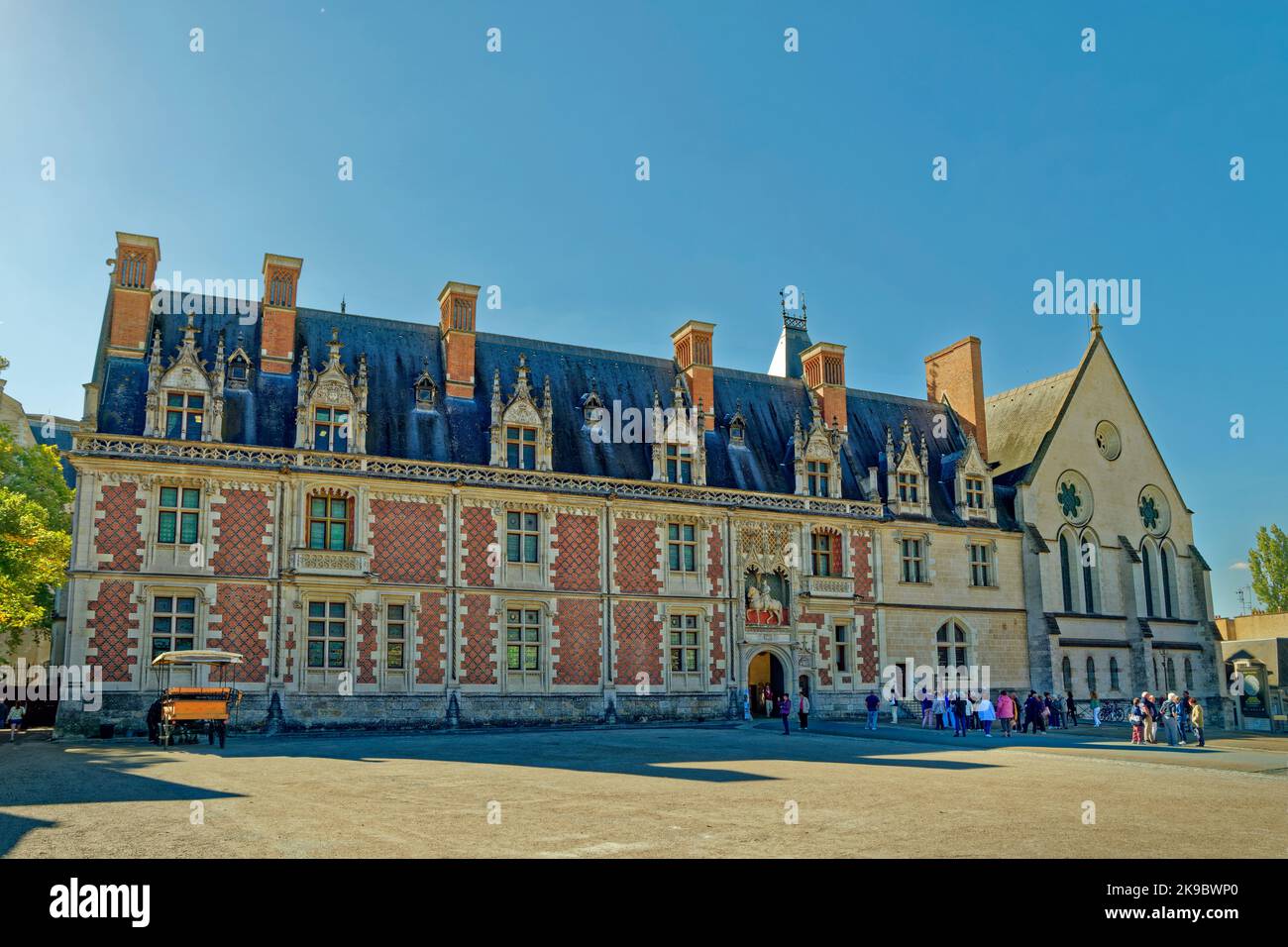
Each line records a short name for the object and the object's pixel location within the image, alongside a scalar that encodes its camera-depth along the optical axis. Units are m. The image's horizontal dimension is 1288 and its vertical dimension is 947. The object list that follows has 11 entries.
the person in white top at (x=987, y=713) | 33.50
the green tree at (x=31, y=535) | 33.72
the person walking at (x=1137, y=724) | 30.19
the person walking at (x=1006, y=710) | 33.53
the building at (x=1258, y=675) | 50.38
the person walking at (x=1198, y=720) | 29.52
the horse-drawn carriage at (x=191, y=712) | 26.64
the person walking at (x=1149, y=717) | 29.84
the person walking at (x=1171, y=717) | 29.41
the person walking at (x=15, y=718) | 31.40
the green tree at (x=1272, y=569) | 70.88
